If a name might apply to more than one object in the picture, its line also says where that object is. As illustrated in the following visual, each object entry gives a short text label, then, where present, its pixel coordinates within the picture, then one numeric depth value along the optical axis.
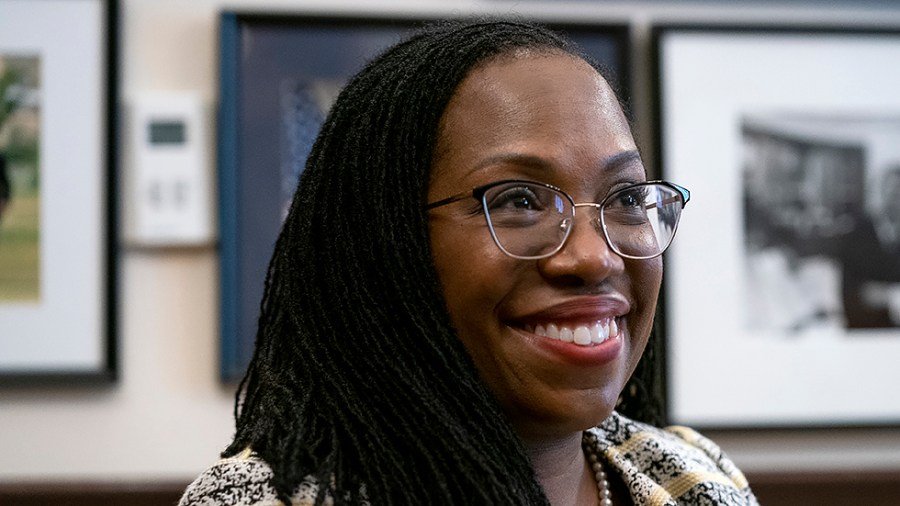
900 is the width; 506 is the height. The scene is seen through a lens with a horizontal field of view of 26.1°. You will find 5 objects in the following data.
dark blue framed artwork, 1.73
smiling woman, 1.21
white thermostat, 1.74
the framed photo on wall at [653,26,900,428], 1.79
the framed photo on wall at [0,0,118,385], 1.72
